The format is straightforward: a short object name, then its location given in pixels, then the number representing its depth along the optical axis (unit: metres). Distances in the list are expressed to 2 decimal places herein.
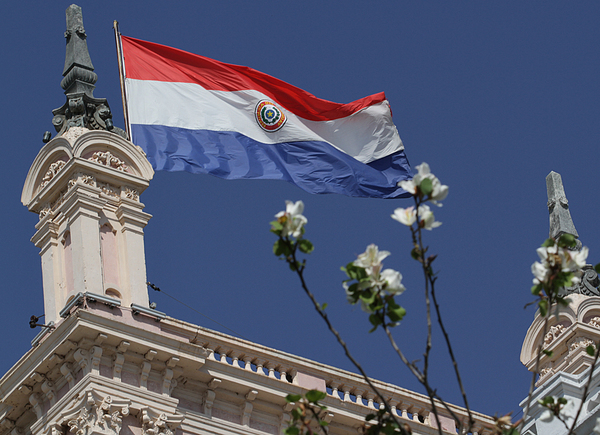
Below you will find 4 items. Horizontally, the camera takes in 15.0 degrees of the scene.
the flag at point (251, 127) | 44.28
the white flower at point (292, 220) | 16.40
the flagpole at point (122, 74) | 43.00
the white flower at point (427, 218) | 16.73
